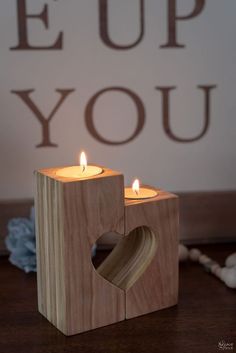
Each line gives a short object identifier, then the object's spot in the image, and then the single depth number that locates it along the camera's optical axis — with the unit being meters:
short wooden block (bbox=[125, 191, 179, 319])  0.54
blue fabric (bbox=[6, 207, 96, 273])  0.67
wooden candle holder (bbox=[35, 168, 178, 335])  0.50
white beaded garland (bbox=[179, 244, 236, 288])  0.61
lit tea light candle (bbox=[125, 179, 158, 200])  0.56
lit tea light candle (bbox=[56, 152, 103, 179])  0.52
